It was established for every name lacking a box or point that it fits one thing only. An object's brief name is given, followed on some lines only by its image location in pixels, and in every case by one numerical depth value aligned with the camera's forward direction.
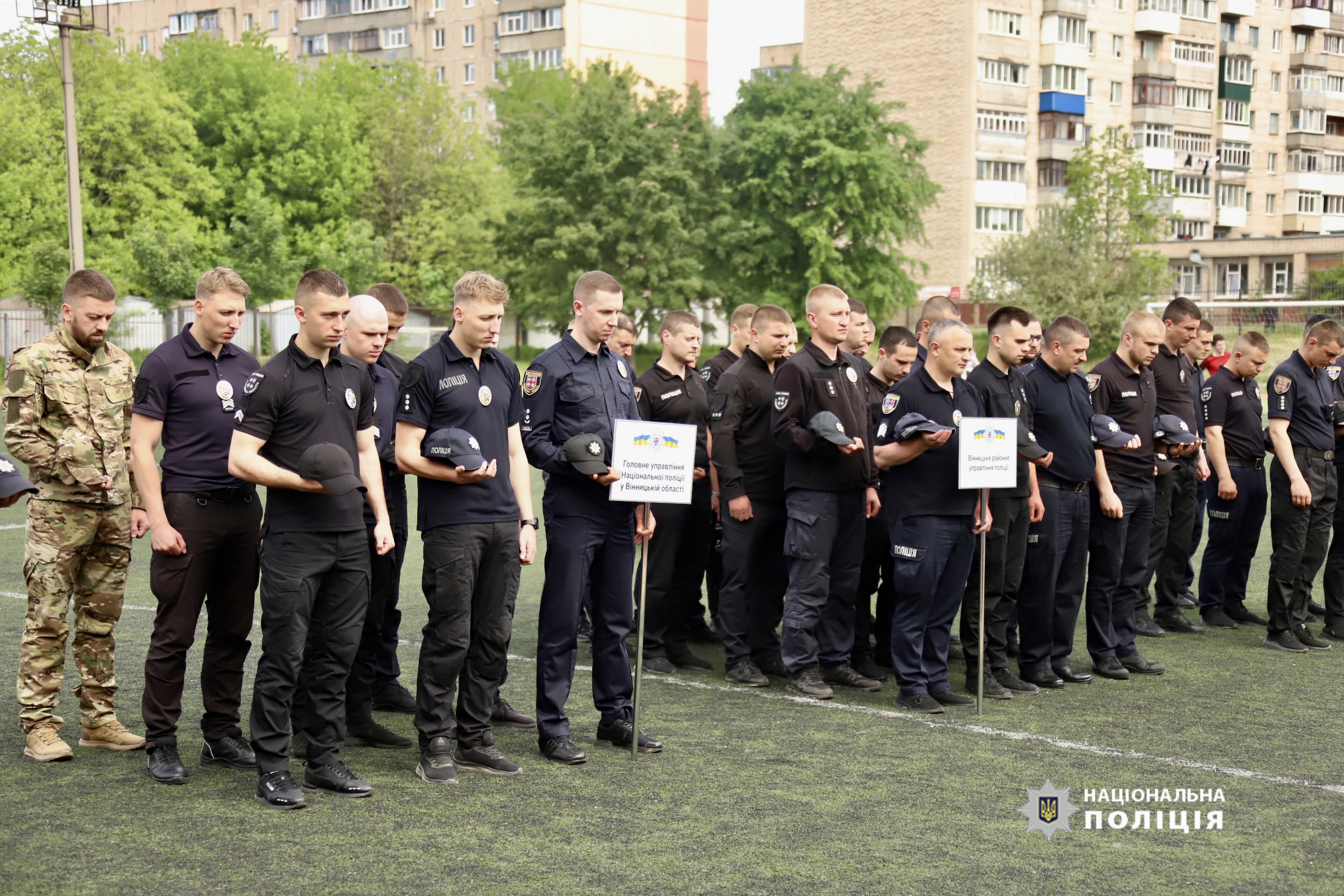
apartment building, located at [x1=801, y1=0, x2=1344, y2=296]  63.88
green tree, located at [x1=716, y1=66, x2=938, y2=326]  48.34
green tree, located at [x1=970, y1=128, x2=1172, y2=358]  45.19
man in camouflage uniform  6.29
